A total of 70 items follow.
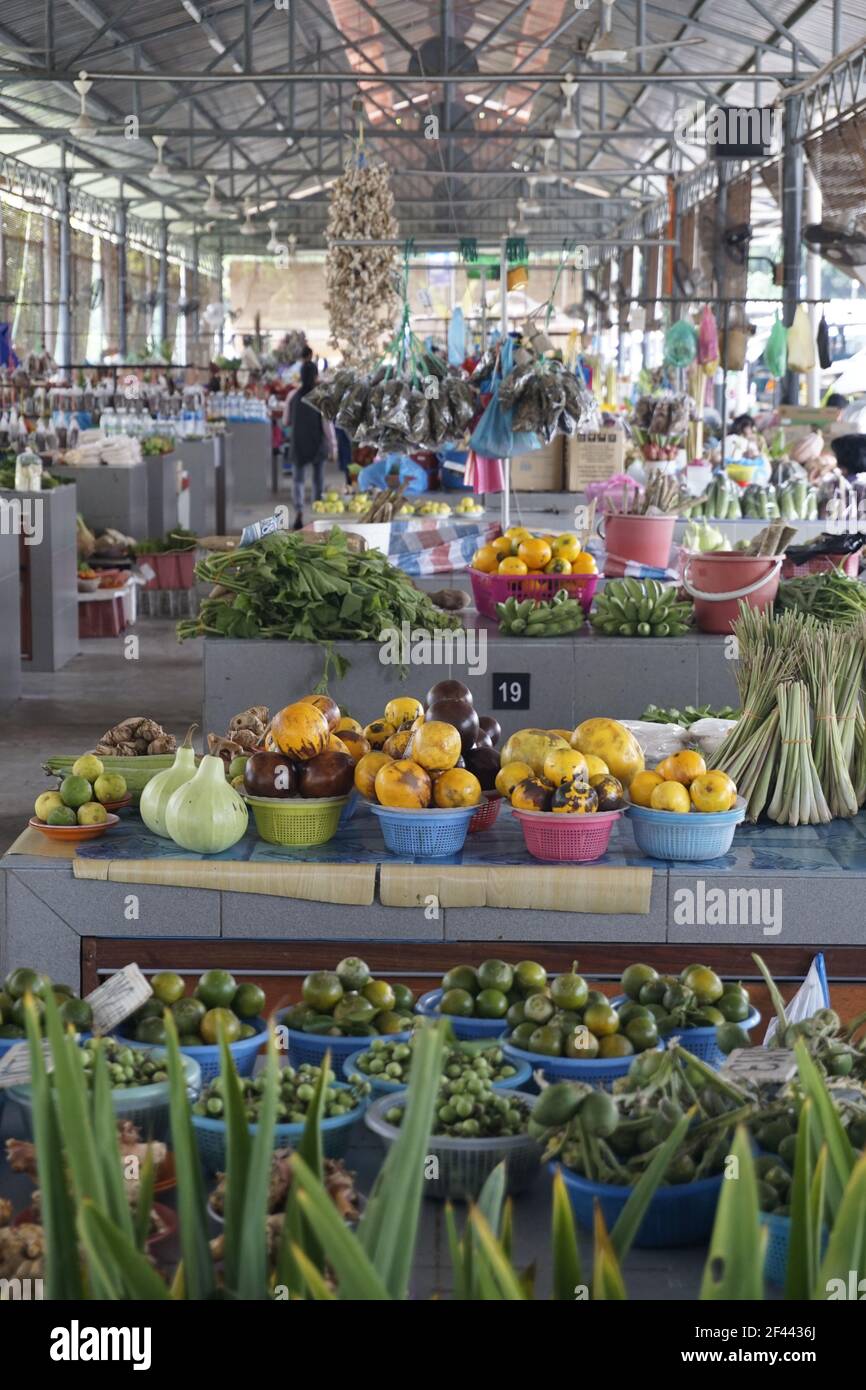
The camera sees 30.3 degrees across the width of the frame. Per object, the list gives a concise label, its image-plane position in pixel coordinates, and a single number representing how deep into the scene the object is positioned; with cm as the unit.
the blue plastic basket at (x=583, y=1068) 213
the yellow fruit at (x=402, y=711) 328
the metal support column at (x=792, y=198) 1391
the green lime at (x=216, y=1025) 217
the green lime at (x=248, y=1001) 230
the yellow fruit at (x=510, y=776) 305
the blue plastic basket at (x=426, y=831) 302
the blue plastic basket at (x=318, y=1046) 223
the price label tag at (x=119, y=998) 220
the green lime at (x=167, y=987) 230
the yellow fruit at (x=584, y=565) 537
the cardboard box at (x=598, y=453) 968
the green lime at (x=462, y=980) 239
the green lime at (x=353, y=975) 235
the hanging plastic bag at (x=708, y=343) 1428
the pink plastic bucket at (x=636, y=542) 602
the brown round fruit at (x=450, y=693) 328
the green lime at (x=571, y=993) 222
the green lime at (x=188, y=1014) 223
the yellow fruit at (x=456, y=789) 302
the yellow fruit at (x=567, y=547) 541
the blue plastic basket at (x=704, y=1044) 225
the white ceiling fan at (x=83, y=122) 1109
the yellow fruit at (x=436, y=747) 304
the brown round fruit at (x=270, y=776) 310
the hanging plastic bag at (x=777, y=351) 1438
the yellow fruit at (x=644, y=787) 306
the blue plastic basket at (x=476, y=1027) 231
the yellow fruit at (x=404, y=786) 299
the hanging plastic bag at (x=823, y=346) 1317
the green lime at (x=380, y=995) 230
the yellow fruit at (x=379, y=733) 331
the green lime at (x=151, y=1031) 218
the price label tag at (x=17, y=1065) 198
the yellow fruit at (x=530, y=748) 308
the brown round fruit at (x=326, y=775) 311
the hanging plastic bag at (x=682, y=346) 1417
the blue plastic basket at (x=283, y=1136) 188
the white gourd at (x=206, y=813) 303
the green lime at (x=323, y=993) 232
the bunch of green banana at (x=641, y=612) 523
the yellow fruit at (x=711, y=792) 300
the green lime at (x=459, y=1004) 233
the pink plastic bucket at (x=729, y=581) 499
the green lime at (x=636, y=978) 233
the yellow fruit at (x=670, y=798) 300
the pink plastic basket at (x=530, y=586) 533
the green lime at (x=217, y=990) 229
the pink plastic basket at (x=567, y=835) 298
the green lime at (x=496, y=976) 235
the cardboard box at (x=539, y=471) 995
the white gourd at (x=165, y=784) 312
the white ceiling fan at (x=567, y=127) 1245
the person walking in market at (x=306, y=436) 1463
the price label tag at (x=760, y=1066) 192
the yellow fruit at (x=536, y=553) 533
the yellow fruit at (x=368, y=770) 310
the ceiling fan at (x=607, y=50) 989
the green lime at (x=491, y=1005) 233
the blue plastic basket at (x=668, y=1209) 179
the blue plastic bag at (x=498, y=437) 639
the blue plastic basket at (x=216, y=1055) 218
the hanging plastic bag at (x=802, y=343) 1266
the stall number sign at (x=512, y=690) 523
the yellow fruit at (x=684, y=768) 305
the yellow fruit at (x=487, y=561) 543
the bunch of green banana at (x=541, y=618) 521
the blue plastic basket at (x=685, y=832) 301
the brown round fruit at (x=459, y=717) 320
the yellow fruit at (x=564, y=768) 298
